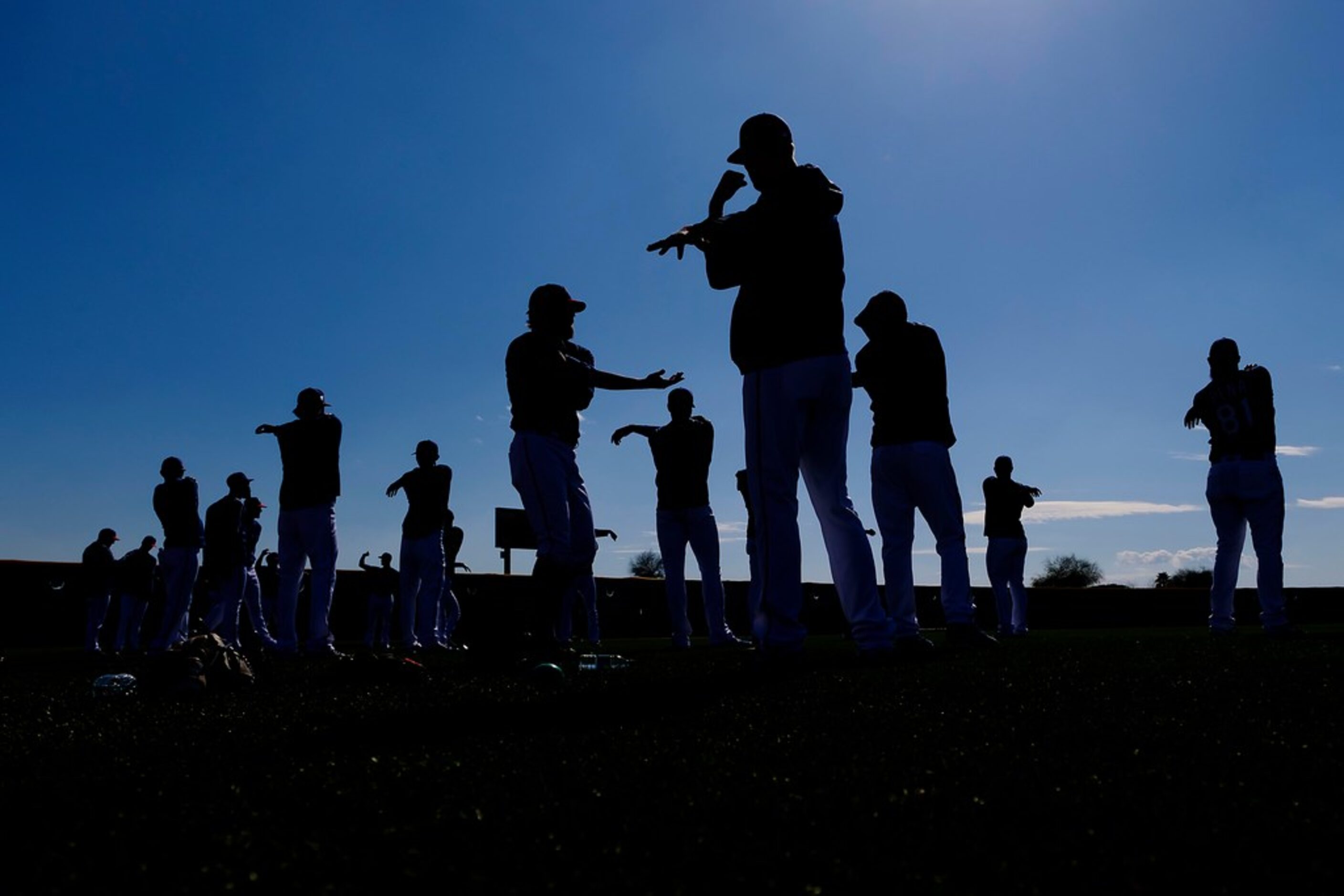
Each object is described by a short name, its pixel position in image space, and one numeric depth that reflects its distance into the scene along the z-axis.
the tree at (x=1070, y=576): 47.16
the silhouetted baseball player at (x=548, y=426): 5.47
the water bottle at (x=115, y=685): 4.55
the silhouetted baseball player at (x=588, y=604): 11.63
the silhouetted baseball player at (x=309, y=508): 8.16
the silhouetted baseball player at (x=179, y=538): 9.49
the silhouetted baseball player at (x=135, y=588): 15.85
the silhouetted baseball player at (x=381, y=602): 15.48
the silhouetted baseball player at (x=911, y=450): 6.63
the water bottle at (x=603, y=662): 5.37
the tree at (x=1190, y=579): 40.75
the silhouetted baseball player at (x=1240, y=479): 8.01
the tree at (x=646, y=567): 54.75
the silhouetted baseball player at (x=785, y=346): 4.48
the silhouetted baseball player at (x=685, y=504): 9.45
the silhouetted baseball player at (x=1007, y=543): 11.38
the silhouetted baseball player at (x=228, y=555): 10.35
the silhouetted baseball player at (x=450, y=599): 12.34
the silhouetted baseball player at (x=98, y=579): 15.09
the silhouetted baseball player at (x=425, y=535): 10.22
